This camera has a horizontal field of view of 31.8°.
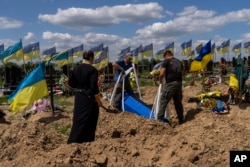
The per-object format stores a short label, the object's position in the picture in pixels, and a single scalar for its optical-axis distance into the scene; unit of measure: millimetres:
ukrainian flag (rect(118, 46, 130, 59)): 21864
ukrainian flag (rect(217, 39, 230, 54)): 30372
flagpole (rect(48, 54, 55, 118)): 10411
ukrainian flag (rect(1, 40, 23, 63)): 19156
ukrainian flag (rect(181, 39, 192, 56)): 27688
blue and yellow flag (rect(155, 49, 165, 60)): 27506
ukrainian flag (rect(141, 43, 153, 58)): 26422
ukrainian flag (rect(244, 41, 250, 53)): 33062
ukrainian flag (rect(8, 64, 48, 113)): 10109
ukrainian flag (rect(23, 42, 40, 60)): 20920
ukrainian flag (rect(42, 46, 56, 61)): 22062
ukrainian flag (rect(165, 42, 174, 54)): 26262
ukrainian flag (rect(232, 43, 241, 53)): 34188
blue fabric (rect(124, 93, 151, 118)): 9422
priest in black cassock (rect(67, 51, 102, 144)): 6355
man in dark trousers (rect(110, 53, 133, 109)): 10103
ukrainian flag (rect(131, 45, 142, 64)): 23750
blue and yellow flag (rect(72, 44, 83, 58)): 23578
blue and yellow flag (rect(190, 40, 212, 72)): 11945
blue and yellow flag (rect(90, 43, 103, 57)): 18897
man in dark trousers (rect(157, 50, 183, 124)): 8648
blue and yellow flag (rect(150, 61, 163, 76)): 15483
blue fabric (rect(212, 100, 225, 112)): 11213
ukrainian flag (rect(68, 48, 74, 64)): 23231
